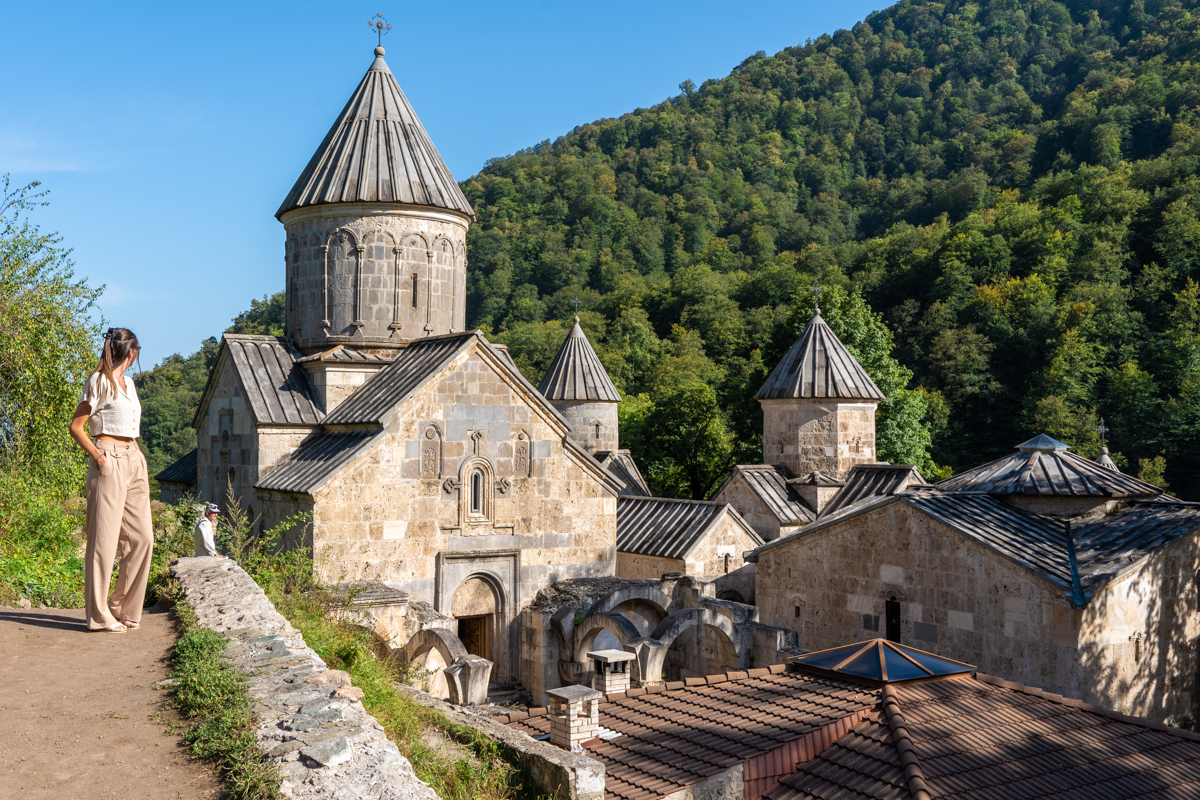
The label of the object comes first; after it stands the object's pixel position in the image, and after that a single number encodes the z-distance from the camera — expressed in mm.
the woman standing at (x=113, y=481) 5621
